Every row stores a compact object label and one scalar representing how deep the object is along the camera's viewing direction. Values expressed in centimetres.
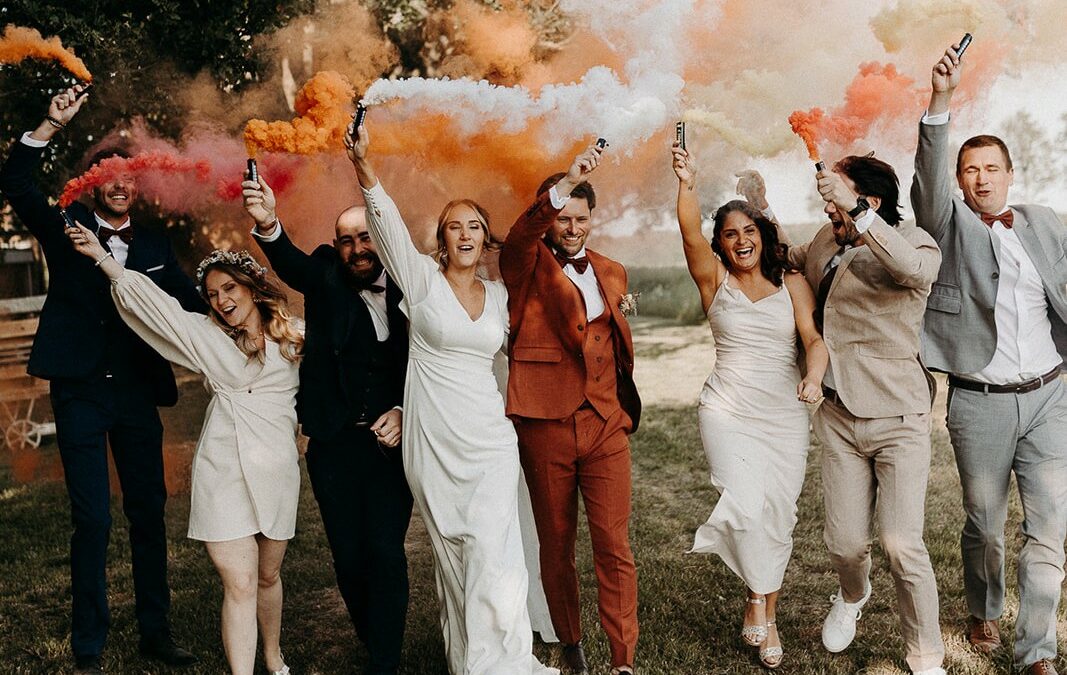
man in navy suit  460
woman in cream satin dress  461
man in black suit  429
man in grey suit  441
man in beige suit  434
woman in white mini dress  416
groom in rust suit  444
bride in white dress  411
